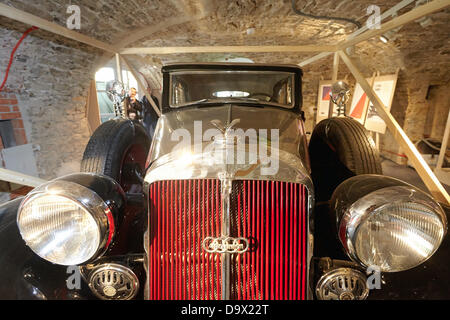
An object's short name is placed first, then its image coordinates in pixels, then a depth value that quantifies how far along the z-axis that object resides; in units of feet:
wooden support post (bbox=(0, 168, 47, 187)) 7.33
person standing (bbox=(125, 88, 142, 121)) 16.25
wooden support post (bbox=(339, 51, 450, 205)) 7.95
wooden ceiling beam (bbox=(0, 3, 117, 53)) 7.30
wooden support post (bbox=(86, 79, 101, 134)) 15.87
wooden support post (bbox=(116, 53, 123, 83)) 12.26
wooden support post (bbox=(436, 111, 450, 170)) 12.55
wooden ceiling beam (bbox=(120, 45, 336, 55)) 11.42
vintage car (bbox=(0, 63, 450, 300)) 3.52
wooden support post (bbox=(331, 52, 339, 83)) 11.69
